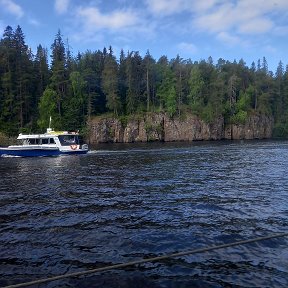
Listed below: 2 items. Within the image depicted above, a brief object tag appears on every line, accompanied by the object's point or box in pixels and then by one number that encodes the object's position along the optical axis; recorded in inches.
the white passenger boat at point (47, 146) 1941.4
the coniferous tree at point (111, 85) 3860.7
